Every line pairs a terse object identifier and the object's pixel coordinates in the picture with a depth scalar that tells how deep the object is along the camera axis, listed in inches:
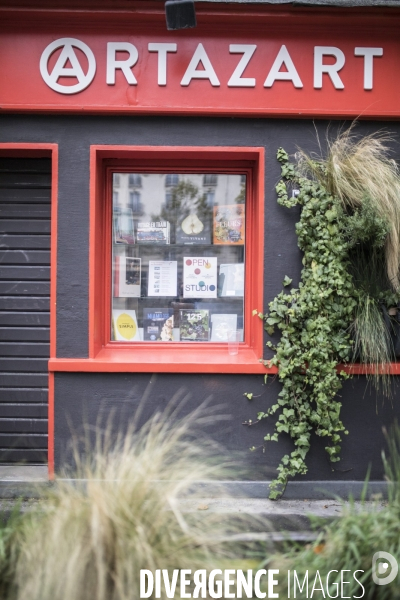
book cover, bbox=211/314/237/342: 210.8
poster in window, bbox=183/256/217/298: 211.8
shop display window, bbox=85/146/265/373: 207.9
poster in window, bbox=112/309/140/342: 210.2
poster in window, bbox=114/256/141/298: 210.4
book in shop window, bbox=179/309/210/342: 211.2
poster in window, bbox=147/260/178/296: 211.2
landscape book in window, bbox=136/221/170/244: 211.0
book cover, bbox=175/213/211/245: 211.9
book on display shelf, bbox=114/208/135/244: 210.1
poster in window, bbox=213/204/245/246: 211.6
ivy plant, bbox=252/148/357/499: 181.8
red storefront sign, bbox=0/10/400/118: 191.5
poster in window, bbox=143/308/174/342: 211.0
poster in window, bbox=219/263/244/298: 211.5
